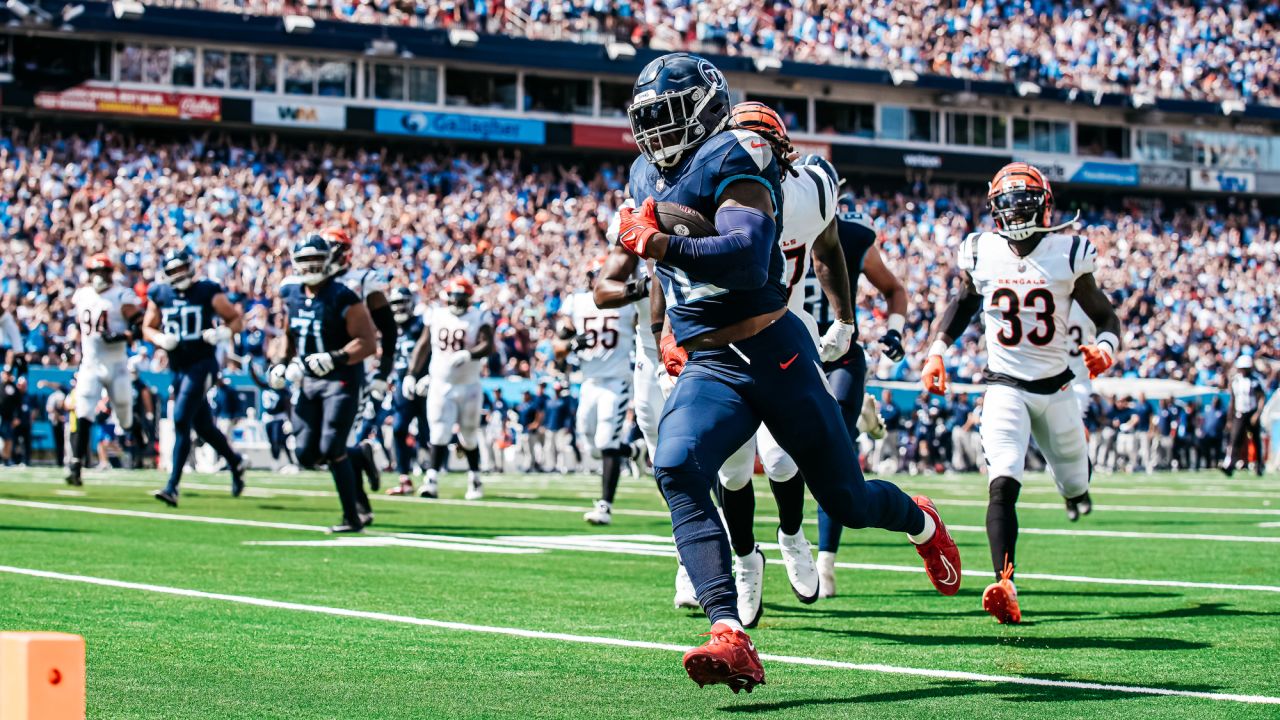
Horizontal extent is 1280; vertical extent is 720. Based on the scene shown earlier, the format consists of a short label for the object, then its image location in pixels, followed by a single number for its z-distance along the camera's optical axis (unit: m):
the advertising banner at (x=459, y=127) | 41.44
